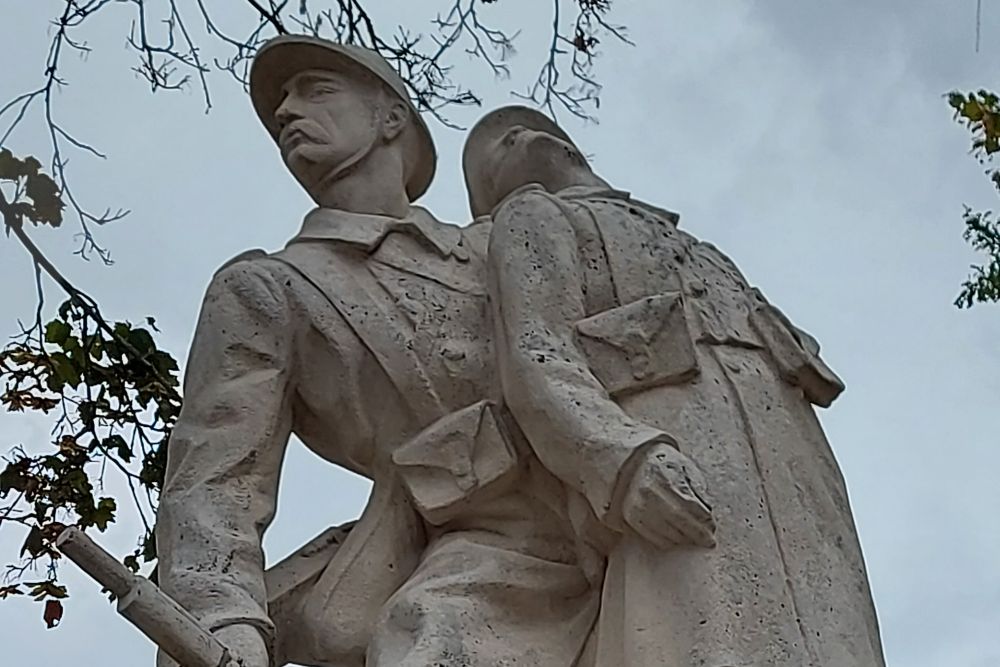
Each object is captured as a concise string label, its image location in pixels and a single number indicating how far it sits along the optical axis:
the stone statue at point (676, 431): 3.33
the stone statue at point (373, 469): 3.49
